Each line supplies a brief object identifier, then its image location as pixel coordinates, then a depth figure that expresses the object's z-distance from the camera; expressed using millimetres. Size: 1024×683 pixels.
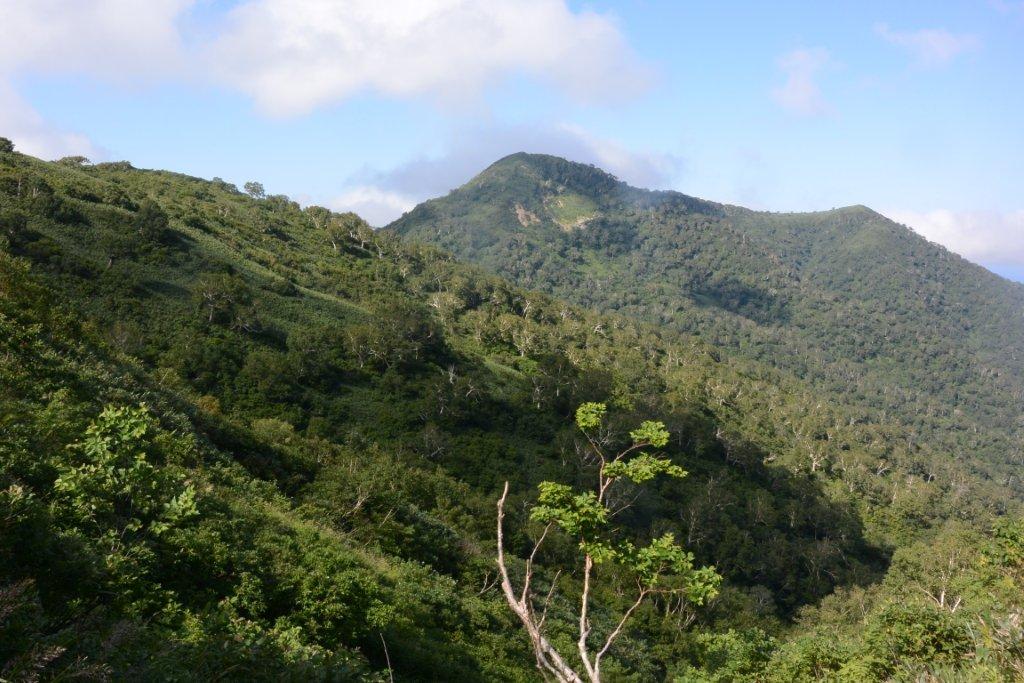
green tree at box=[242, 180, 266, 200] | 145875
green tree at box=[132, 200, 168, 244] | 72238
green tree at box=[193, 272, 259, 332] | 65250
